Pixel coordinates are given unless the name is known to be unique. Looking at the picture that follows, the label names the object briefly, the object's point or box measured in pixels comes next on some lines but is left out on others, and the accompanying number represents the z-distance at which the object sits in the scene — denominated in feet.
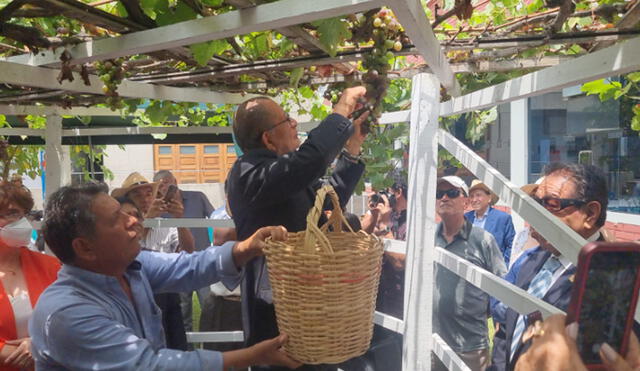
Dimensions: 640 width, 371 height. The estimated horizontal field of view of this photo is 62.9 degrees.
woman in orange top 7.75
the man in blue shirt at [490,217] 15.74
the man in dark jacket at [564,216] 6.66
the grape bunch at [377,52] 6.24
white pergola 4.55
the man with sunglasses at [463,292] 12.12
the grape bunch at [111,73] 8.17
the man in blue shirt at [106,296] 4.80
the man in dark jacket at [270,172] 6.18
